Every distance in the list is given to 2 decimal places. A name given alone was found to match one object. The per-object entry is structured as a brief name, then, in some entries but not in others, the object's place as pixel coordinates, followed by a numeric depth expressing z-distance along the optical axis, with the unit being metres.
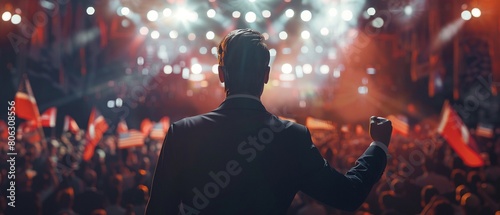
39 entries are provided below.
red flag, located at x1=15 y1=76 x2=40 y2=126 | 9.60
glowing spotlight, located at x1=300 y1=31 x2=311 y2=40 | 17.78
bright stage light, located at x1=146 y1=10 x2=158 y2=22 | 14.62
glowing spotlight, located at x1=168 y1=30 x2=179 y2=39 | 18.58
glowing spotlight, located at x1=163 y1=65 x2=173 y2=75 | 31.11
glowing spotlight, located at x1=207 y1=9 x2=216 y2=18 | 14.25
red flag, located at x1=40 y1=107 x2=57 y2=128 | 12.98
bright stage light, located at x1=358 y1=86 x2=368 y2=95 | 26.10
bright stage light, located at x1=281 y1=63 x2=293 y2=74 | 24.72
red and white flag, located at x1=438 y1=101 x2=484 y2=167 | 8.38
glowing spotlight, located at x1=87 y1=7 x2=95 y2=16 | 16.49
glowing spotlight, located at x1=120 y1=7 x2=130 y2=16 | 15.82
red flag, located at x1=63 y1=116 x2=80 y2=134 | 14.47
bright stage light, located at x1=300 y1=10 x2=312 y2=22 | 14.83
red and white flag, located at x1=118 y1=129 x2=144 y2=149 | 10.48
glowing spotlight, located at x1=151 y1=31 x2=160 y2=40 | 18.73
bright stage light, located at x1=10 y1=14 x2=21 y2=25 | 12.02
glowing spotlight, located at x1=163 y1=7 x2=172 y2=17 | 14.52
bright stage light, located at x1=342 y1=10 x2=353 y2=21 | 15.91
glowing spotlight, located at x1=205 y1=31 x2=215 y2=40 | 17.72
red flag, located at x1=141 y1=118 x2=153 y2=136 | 17.38
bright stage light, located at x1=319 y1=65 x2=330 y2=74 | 27.09
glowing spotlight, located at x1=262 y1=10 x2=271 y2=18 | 15.14
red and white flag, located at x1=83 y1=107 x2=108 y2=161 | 10.46
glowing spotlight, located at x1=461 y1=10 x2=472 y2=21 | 13.93
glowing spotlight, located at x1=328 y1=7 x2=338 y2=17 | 15.84
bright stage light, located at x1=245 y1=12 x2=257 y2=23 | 13.45
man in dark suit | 1.87
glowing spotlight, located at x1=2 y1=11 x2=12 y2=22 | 11.77
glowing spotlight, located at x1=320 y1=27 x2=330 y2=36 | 18.50
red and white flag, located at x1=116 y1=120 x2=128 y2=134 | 15.67
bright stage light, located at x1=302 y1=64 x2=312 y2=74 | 28.00
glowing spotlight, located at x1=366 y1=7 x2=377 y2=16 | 16.10
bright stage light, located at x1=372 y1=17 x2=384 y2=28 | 17.41
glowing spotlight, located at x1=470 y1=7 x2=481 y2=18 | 12.60
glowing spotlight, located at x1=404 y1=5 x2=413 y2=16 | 16.67
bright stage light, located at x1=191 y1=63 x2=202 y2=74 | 26.42
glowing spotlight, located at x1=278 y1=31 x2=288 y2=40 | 18.98
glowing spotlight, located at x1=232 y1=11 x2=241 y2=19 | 14.62
